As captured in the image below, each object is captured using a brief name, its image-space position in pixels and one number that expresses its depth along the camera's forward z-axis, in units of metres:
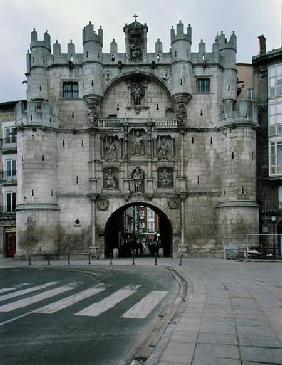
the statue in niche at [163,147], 45.59
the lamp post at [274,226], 44.68
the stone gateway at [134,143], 44.03
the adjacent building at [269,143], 44.91
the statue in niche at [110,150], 45.66
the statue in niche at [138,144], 45.66
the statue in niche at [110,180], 45.44
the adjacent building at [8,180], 50.94
